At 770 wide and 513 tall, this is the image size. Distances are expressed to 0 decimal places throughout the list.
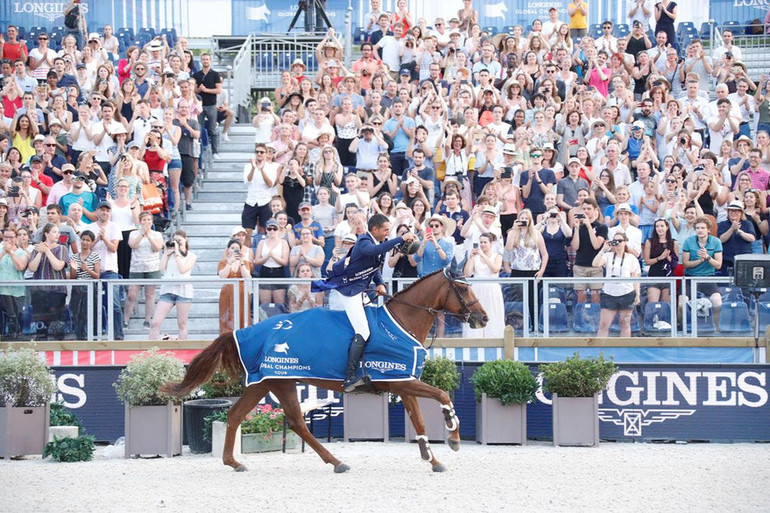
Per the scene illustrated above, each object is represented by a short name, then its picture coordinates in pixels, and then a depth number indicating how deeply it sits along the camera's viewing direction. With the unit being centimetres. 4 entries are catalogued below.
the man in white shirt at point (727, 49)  2336
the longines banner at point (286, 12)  2858
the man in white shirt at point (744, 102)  2106
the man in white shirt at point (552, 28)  2391
